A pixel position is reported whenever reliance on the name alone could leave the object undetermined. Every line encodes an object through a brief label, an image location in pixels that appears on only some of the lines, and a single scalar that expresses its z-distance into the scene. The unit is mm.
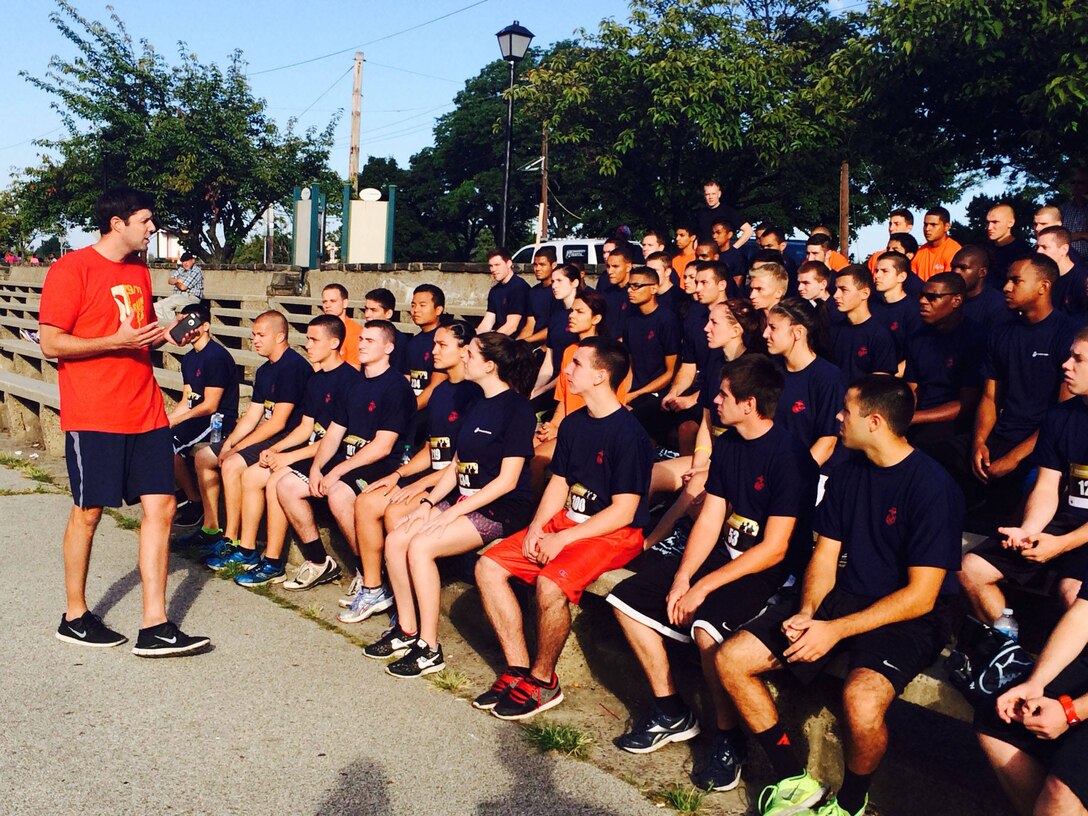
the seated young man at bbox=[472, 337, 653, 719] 4566
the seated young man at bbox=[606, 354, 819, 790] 4035
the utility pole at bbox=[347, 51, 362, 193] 38000
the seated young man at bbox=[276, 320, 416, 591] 6316
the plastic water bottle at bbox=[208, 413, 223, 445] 7789
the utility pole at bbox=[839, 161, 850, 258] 21812
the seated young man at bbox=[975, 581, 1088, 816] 2926
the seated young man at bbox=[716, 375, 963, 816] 3477
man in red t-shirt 4891
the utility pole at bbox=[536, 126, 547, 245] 36506
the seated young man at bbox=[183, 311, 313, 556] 7172
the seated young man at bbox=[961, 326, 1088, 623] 3969
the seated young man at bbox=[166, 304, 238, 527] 7754
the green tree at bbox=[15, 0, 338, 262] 32750
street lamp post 17094
